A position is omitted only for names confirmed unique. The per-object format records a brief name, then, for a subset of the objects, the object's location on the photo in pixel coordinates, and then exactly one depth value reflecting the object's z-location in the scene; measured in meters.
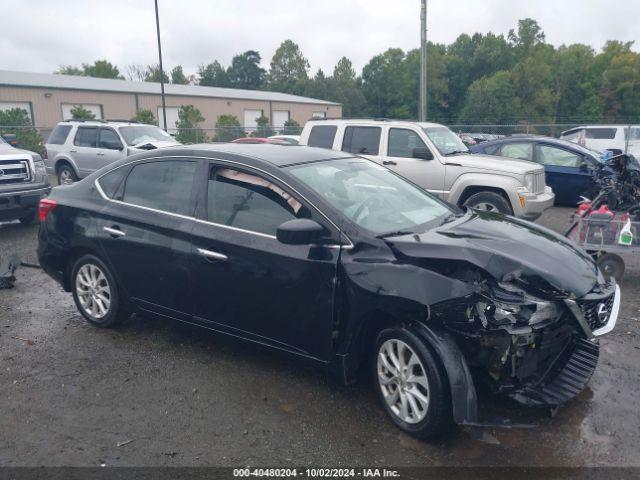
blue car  11.27
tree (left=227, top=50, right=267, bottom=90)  94.44
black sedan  3.26
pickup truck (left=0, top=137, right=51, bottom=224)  9.10
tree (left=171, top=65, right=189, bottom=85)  89.75
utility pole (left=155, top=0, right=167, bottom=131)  25.44
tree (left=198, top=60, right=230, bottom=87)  92.12
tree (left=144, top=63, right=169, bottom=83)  85.25
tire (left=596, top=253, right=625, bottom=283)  6.48
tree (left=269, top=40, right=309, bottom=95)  87.75
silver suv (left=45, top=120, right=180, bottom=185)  13.62
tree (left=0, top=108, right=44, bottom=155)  22.42
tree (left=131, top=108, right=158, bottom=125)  29.75
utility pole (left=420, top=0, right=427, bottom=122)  16.89
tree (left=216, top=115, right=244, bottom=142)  27.86
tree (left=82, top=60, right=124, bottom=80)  75.00
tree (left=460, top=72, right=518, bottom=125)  54.81
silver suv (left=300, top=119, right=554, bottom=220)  8.62
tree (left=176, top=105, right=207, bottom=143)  27.22
